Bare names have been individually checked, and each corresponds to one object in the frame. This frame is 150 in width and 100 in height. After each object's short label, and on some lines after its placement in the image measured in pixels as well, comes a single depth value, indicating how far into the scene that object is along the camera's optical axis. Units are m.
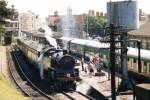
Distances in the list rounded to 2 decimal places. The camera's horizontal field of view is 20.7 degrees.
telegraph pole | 21.48
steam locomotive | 32.47
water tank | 32.72
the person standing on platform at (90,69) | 40.45
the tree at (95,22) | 119.01
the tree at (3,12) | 51.86
